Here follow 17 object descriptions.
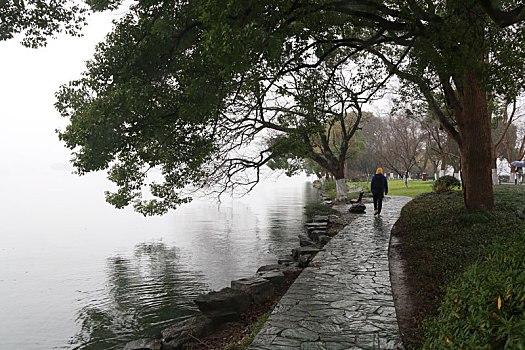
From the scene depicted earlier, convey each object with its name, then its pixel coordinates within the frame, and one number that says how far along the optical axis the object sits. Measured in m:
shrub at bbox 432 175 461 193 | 22.08
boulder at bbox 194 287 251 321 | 7.25
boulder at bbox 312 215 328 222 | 16.87
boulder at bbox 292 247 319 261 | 10.43
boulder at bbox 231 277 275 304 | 7.83
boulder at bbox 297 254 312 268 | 9.54
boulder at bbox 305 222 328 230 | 14.85
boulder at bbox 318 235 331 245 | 12.08
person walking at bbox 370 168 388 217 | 15.07
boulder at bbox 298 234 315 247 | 11.96
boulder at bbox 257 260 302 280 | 9.34
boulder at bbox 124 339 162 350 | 6.51
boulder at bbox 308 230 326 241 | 13.50
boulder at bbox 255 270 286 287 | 8.73
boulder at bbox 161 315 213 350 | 6.55
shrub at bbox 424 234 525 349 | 2.64
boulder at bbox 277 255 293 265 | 10.96
